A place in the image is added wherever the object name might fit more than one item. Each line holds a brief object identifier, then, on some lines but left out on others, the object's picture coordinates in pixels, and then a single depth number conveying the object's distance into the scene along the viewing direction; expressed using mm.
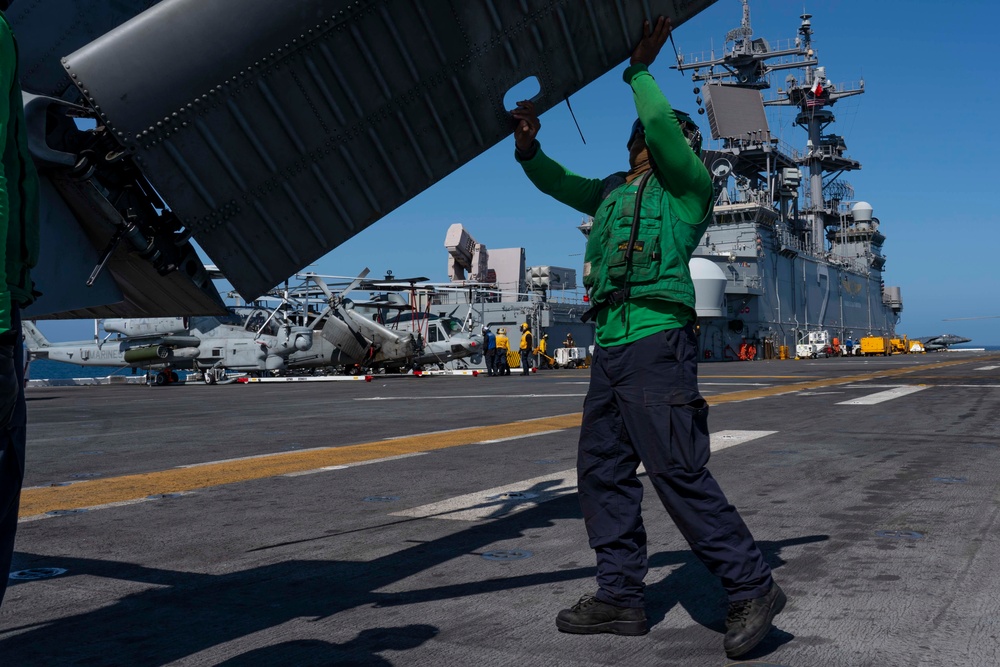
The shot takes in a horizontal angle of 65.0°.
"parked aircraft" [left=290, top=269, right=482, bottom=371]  28219
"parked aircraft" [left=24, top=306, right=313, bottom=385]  27859
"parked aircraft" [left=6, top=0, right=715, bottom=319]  2725
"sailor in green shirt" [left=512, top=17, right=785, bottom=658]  2654
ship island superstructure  51594
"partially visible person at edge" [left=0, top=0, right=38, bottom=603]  1843
